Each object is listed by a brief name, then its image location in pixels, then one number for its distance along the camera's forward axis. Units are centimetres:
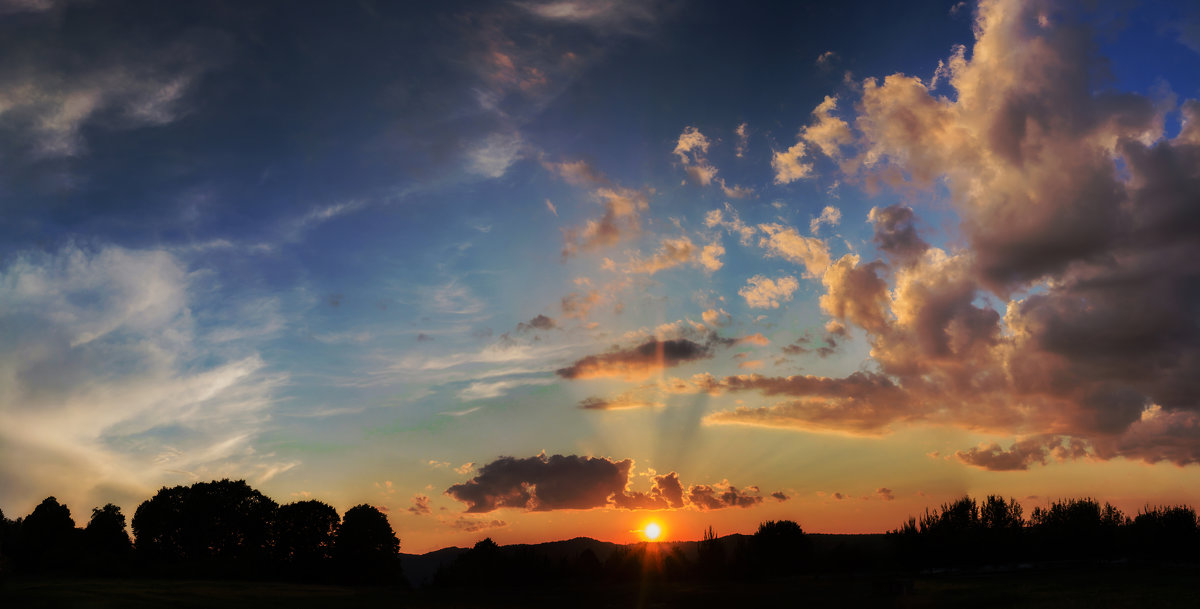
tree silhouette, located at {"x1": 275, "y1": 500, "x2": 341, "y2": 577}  15100
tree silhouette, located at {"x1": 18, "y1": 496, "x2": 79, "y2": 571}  14750
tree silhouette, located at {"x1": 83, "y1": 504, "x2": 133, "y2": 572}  15202
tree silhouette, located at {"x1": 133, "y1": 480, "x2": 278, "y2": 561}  15012
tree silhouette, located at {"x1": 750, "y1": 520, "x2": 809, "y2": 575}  16525
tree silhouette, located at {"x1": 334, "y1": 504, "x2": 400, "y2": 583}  14800
